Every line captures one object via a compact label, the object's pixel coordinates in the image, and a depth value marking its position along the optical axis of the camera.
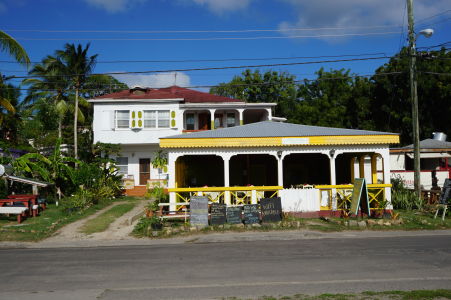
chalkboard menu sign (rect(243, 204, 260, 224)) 15.30
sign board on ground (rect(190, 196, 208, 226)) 15.23
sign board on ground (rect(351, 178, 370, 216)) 15.34
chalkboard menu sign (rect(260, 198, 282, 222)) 15.49
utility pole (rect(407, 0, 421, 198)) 19.67
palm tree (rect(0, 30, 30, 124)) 18.31
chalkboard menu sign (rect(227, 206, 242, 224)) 15.36
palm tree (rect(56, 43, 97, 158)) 27.59
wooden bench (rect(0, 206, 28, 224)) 16.56
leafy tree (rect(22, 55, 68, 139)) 28.09
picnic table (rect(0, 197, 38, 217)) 17.82
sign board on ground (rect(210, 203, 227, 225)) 15.27
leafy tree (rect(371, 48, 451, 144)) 36.16
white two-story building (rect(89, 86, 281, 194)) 28.03
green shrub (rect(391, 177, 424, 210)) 19.14
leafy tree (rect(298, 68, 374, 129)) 43.06
